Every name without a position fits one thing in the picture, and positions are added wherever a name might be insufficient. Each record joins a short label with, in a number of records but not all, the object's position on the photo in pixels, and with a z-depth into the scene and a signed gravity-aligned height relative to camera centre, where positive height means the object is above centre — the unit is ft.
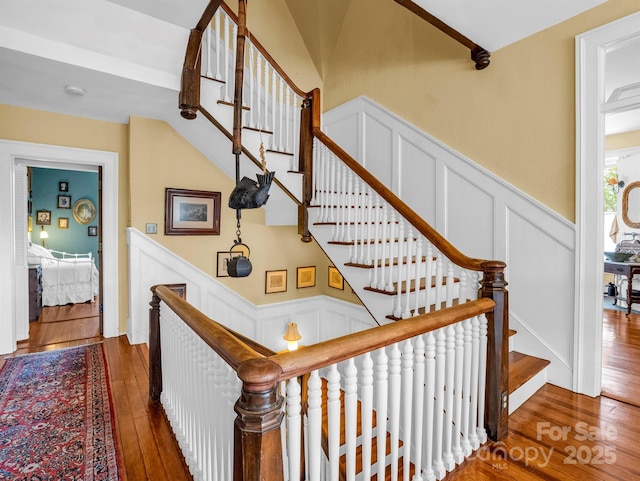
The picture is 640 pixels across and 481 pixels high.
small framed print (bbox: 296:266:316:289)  16.94 -2.02
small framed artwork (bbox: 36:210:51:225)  25.14 +1.53
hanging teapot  7.82 -0.70
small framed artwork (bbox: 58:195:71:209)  25.95 +2.78
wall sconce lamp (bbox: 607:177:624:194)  17.86 +2.88
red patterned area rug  5.76 -3.87
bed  18.04 -2.44
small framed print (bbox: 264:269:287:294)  15.92 -2.13
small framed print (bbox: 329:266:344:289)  16.92 -2.16
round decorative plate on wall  26.53 +2.09
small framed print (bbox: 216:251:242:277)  14.30 -1.08
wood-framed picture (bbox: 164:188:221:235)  13.00 +1.01
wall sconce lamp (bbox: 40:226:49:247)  24.62 +0.21
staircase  6.61 +0.37
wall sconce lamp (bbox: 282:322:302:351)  15.18 -4.50
